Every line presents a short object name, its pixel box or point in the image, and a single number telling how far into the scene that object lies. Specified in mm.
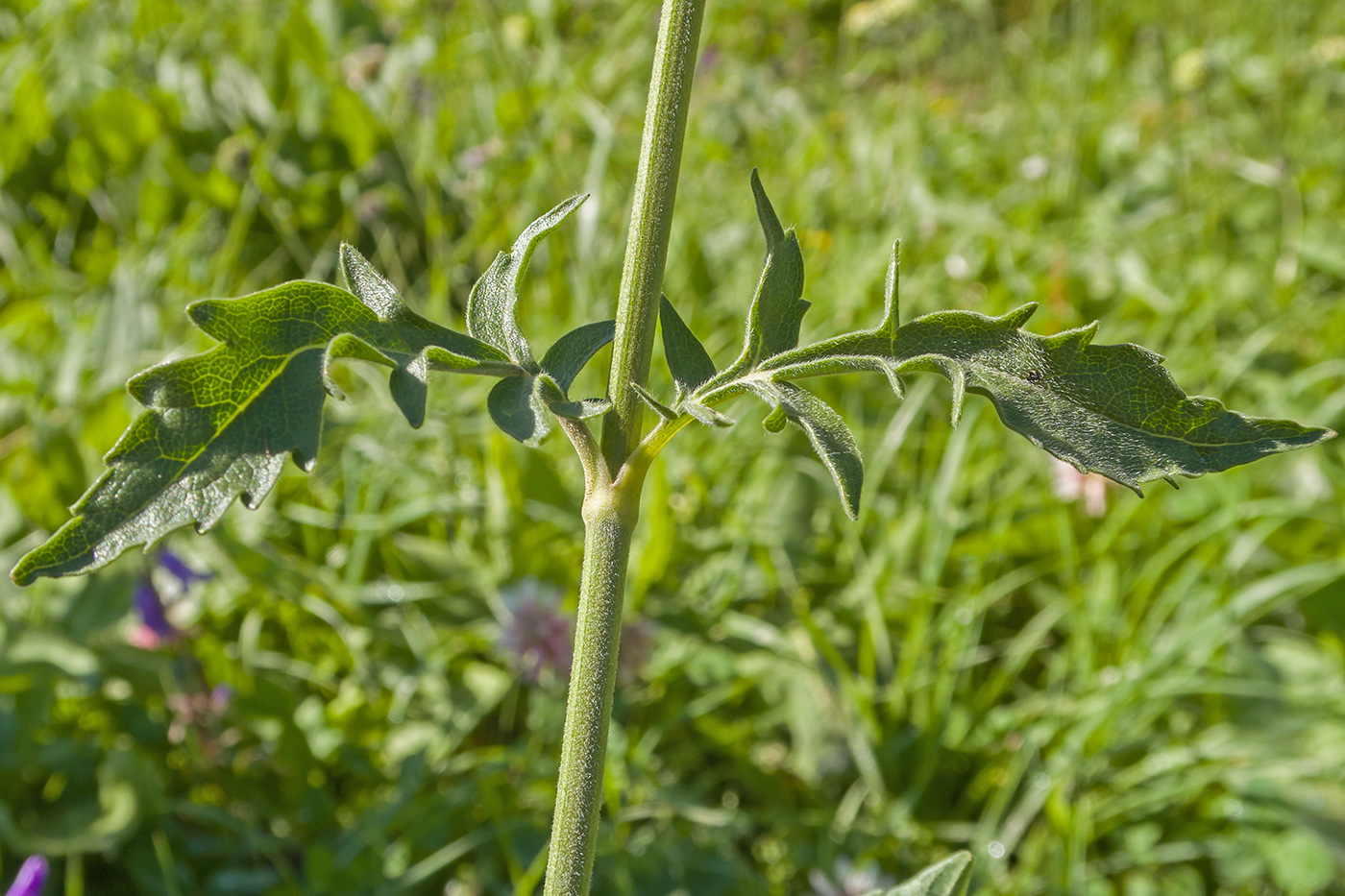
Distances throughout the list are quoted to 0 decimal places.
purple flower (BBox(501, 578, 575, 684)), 691
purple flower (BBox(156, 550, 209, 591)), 686
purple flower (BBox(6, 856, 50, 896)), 483
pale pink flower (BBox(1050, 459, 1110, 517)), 878
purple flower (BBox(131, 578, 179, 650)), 655
